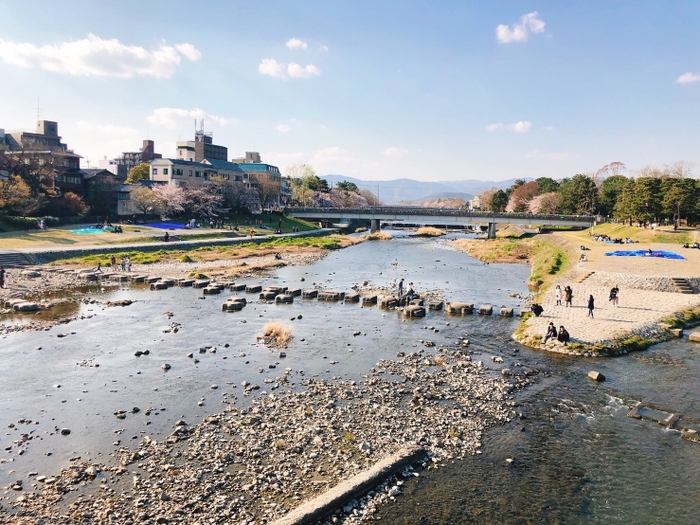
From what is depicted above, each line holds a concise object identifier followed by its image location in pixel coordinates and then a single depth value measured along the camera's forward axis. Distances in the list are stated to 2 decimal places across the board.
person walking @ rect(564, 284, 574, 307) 36.00
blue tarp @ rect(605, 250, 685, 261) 54.56
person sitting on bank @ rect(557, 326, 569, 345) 28.33
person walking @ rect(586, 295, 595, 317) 32.66
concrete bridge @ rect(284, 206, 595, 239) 104.81
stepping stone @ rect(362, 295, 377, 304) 41.25
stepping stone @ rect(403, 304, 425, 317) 36.81
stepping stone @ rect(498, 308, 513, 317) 36.69
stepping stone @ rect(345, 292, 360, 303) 42.03
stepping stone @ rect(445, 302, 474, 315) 37.44
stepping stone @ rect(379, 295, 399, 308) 39.62
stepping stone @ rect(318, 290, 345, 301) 42.47
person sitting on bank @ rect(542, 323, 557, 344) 28.83
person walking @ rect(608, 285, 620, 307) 35.44
